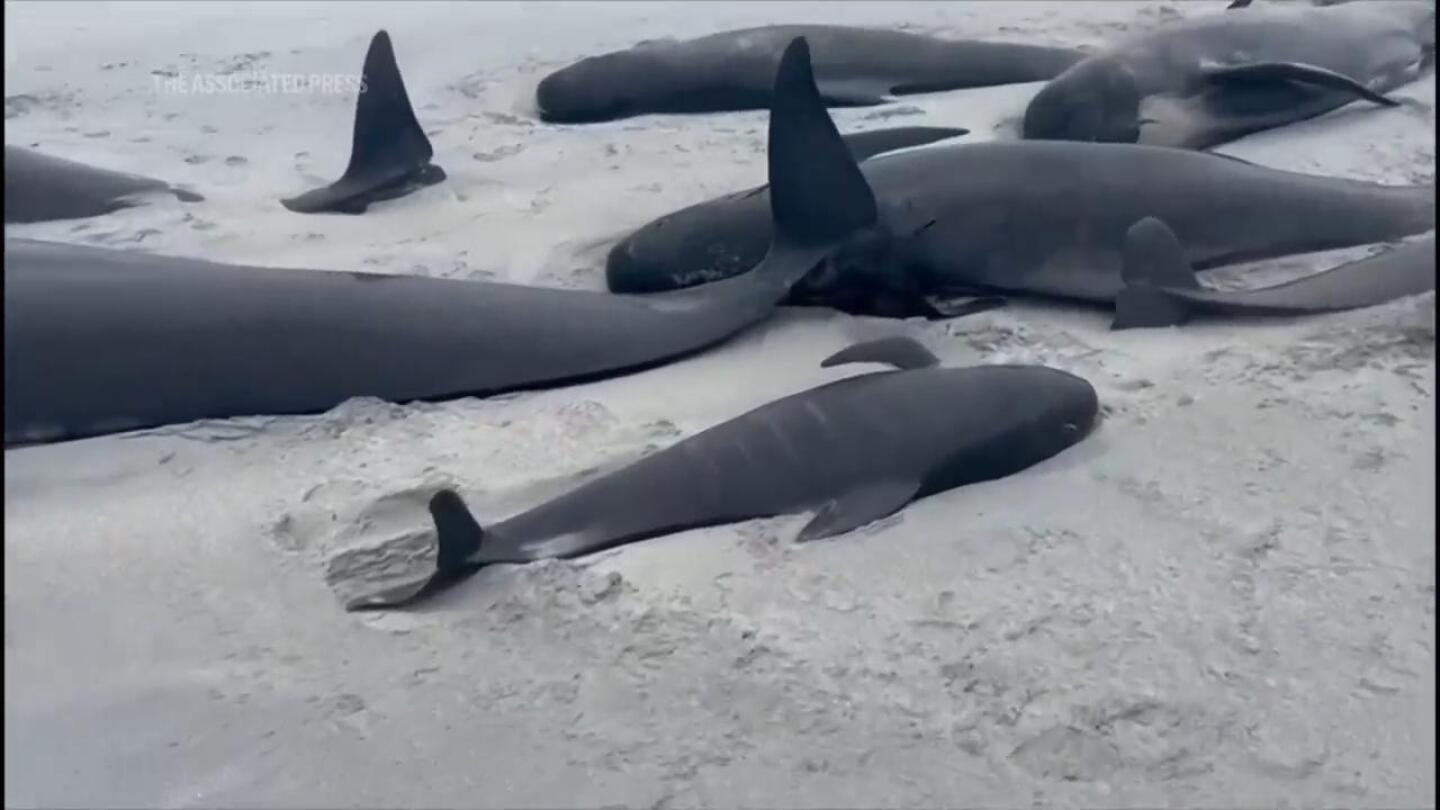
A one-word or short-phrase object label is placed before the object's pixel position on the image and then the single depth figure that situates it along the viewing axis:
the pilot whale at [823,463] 2.44
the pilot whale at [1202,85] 4.46
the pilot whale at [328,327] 2.81
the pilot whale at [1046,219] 3.46
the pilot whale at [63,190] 3.91
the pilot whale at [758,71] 5.10
